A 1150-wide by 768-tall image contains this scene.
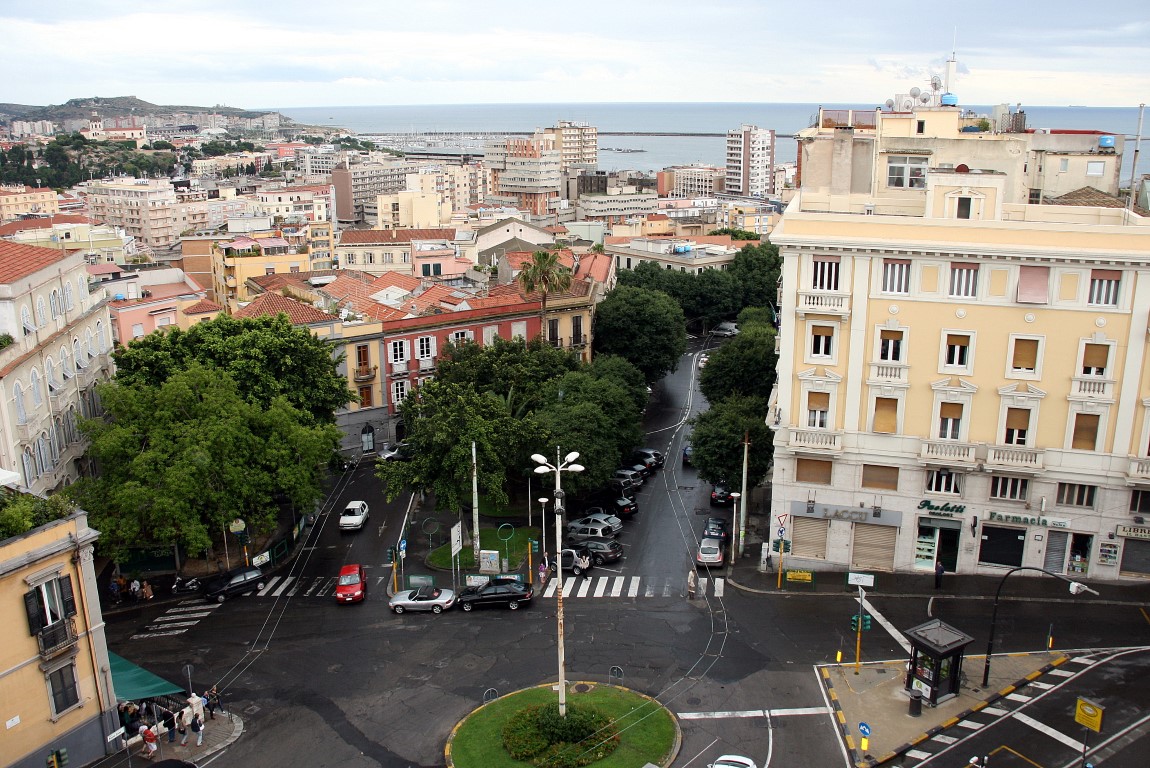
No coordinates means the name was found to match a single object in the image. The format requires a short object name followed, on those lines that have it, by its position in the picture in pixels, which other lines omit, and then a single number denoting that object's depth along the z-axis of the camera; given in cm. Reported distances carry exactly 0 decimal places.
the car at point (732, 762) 2877
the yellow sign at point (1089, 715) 2725
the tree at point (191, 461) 4150
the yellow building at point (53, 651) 2833
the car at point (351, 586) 4275
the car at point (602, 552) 4631
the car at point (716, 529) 4741
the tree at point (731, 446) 5025
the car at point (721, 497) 5372
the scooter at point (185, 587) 4431
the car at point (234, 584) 4338
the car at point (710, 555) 4500
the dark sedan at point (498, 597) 4162
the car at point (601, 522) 4991
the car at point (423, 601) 4166
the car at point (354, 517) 5216
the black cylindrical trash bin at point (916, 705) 3209
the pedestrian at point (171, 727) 3259
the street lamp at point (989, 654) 3320
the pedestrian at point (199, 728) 3198
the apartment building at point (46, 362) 4119
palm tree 6694
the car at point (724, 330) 10381
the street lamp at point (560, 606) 2912
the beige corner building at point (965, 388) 3928
